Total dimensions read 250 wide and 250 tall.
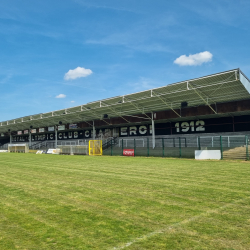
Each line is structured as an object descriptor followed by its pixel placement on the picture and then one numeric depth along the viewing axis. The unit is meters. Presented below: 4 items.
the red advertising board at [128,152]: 30.06
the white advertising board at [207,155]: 21.48
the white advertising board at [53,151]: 42.24
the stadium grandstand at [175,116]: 24.70
